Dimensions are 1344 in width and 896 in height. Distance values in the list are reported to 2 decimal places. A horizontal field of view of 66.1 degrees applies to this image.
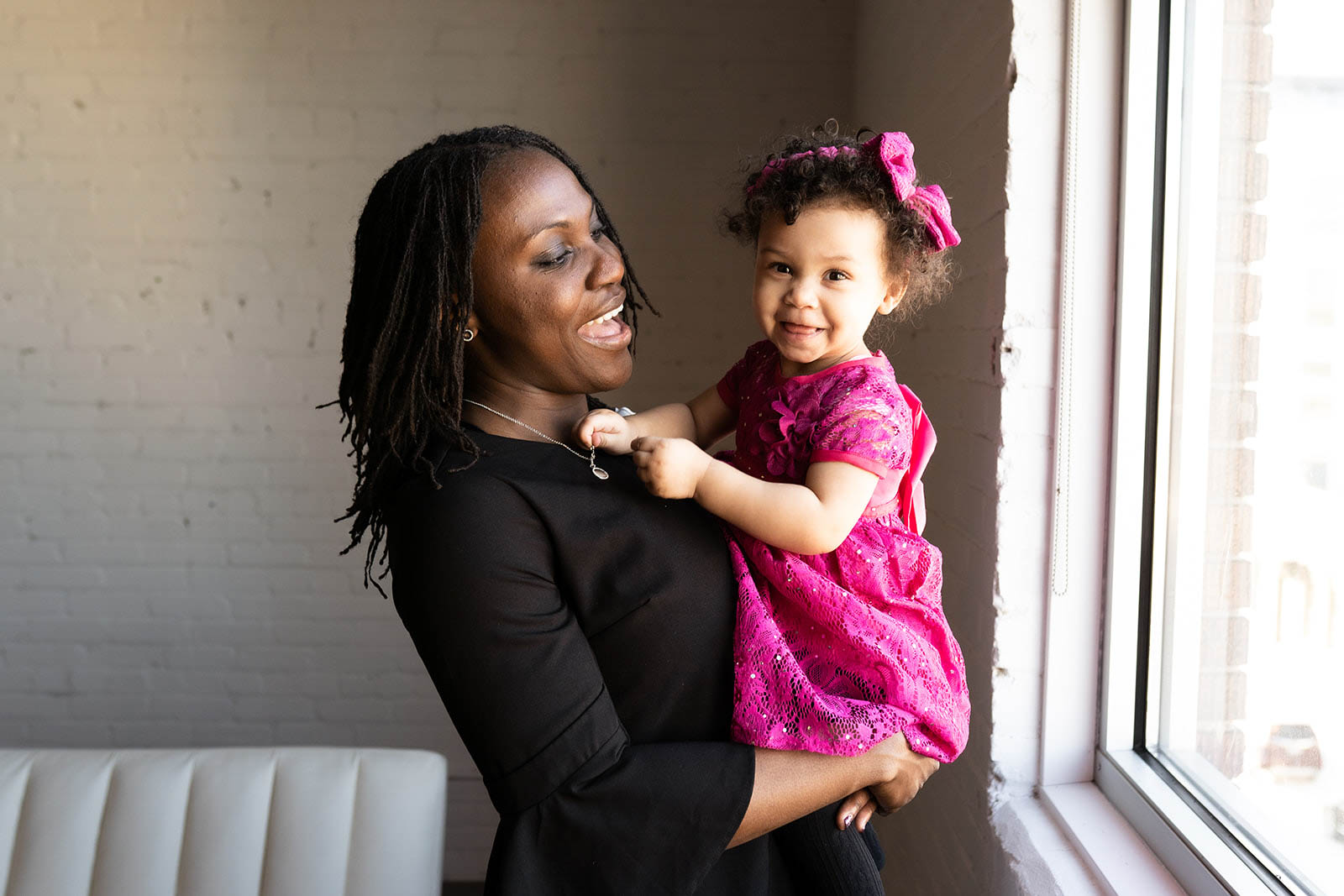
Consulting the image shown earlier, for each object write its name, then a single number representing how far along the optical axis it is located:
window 1.23
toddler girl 1.20
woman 1.11
